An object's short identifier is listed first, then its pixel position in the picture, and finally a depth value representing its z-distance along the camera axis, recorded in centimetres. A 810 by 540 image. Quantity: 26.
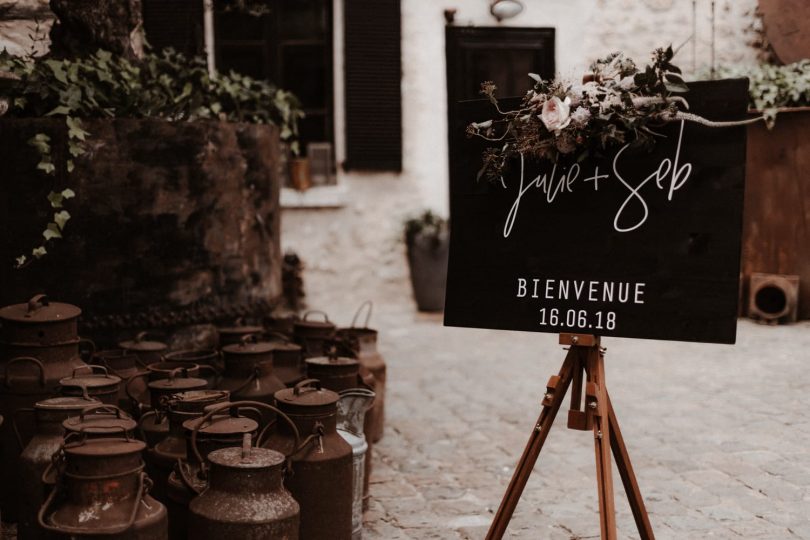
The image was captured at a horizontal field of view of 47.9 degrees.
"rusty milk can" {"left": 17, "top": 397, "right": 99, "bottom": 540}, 309
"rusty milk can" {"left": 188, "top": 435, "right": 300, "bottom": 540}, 264
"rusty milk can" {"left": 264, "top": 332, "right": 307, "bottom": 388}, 395
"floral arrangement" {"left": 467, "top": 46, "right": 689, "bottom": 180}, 276
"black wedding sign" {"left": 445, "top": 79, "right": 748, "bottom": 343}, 273
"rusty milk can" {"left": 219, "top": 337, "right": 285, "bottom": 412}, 363
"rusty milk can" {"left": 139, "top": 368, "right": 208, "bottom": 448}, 332
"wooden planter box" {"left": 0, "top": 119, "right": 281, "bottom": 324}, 418
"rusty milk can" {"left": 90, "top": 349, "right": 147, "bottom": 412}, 379
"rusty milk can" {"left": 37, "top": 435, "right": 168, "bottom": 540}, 253
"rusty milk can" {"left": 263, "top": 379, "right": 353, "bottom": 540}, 301
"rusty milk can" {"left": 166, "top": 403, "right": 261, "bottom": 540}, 286
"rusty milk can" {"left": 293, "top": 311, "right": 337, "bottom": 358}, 448
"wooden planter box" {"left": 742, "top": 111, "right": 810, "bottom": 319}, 791
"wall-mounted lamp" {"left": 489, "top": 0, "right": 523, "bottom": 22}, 923
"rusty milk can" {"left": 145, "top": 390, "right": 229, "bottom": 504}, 312
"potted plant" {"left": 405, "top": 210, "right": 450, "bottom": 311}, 885
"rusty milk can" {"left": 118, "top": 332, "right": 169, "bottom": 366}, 410
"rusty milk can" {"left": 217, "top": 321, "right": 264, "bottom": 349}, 424
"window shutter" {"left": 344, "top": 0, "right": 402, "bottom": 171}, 907
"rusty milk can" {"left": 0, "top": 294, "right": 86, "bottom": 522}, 346
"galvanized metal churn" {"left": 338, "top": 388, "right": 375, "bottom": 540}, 349
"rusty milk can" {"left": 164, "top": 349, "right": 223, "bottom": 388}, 394
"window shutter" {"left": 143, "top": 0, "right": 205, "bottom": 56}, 853
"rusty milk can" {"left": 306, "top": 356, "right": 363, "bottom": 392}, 372
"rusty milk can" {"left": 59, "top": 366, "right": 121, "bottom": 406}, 325
